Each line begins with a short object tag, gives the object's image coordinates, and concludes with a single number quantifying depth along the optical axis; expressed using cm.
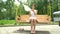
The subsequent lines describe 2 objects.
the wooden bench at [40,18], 236
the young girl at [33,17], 208
